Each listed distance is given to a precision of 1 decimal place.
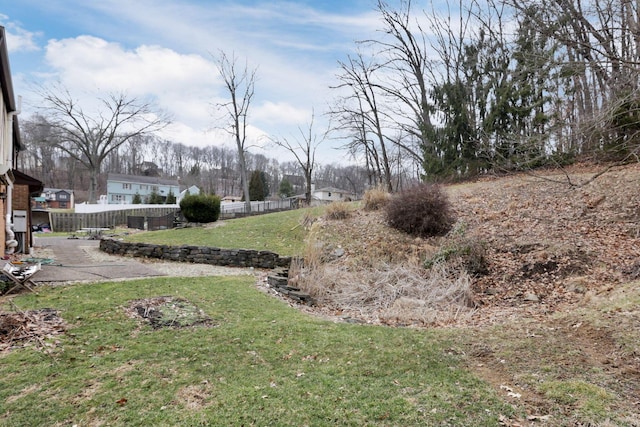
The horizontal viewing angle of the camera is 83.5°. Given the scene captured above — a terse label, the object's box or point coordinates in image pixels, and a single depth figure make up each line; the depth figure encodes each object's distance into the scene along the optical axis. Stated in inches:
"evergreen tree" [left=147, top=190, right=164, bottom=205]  1432.5
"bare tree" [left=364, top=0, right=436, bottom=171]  864.9
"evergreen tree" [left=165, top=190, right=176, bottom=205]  1438.2
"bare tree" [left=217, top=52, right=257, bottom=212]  1022.3
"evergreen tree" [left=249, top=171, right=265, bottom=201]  1619.1
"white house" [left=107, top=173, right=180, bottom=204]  1715.1
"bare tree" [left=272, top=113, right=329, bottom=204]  1245.7
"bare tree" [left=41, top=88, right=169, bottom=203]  1202.6
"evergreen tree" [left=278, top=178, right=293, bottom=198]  1924.2
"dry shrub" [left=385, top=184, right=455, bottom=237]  396.5
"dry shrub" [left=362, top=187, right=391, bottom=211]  507.0
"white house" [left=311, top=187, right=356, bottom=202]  1878.1
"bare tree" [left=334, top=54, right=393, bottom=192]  947.7
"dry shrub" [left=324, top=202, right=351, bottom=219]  495.8
